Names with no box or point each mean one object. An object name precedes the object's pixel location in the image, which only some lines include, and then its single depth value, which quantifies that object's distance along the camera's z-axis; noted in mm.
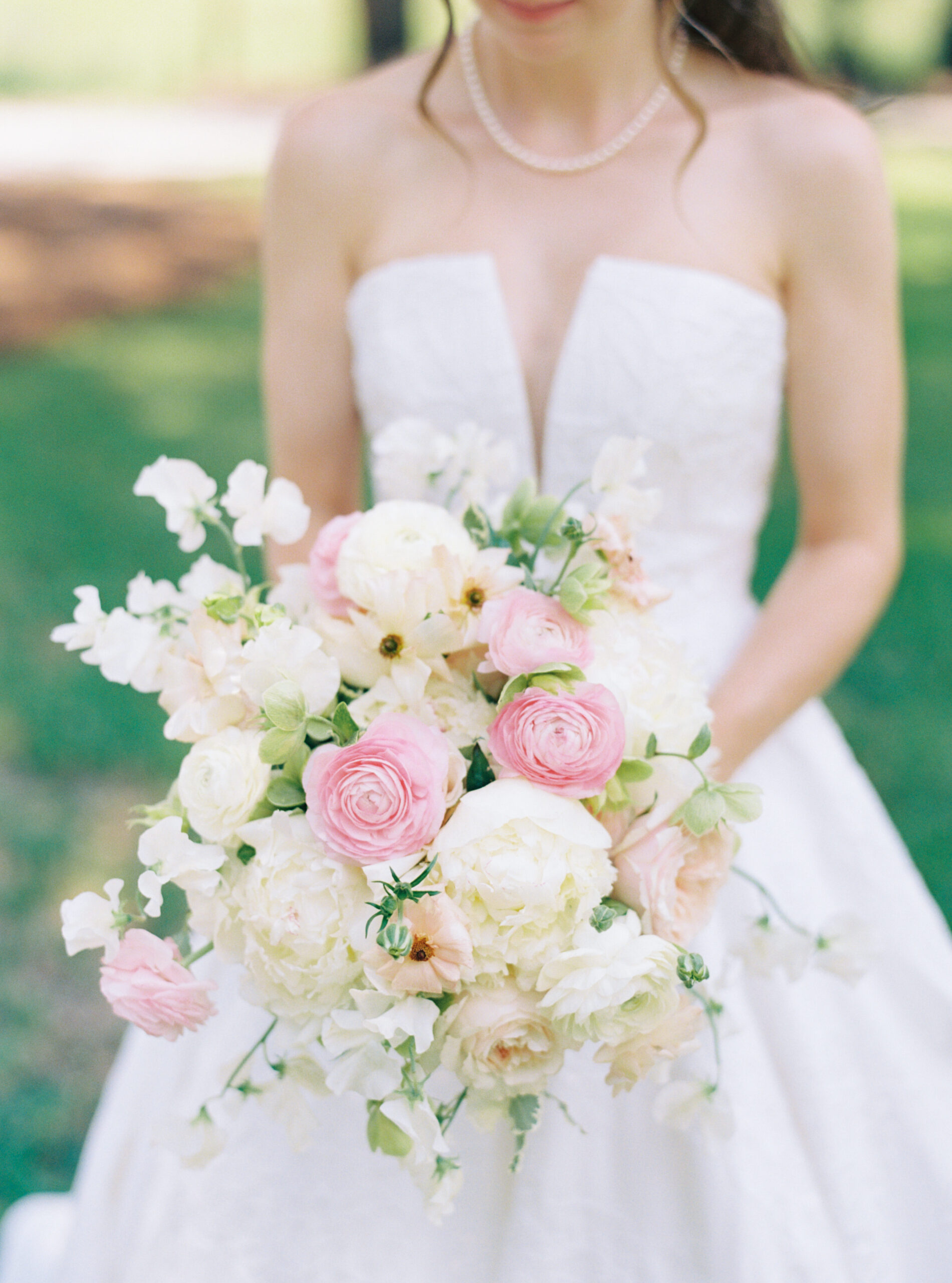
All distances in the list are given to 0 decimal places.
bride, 1755
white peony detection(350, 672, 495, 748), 1318
